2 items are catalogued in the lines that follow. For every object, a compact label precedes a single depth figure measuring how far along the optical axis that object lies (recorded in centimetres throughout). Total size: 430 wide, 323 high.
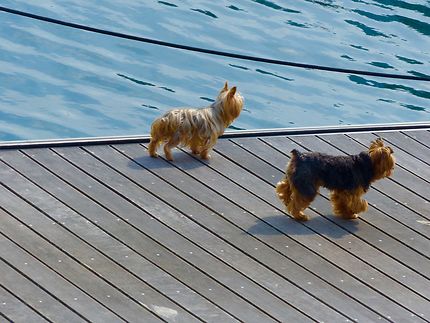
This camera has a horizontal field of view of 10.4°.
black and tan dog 1450
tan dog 1569
